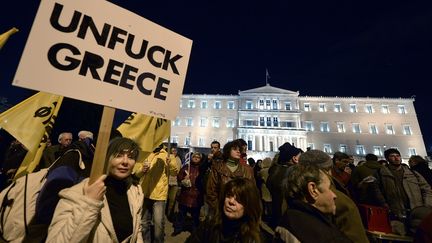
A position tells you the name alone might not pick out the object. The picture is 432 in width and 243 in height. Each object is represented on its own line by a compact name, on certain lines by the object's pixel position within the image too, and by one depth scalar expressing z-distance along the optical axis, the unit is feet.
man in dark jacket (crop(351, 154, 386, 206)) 13.28
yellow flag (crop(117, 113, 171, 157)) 13.50
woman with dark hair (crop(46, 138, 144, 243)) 4.50
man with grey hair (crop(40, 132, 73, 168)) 13.19
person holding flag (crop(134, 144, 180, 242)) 13.37
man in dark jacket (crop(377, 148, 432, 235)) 13.65
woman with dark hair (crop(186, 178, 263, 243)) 6.61
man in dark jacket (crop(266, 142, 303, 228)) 13.71
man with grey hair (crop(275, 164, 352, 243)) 5.21
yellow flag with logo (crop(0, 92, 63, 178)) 9.45
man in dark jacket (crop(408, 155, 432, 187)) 15.79
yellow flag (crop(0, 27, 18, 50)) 11.02
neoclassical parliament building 148.56
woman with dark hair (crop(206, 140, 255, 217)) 12.66
